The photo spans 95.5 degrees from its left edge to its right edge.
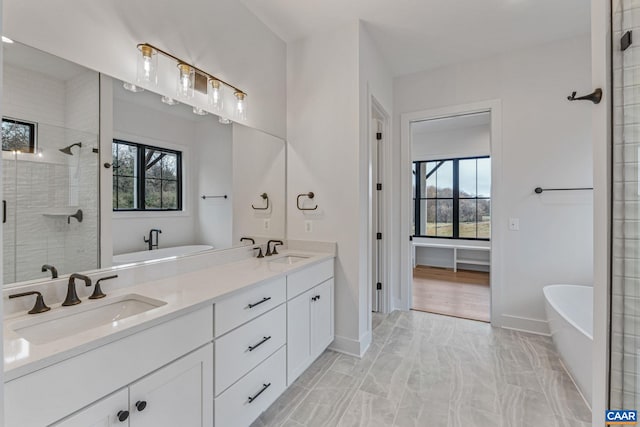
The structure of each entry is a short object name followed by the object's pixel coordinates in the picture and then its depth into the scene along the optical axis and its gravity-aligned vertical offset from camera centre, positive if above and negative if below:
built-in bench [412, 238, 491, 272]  5.28 -0.73
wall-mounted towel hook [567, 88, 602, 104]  0.98 +0.39
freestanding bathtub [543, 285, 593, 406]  1.84 -0.86
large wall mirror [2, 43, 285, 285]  1.21 +0.21
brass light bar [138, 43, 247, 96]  1.60 +0.94
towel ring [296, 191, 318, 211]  2.62 +0.13
